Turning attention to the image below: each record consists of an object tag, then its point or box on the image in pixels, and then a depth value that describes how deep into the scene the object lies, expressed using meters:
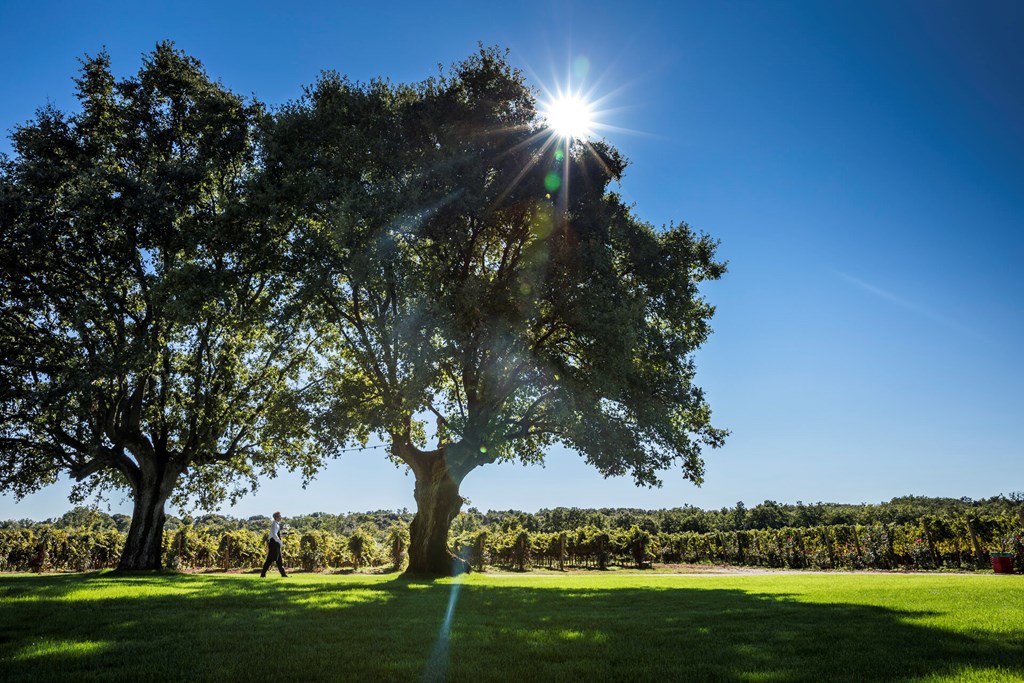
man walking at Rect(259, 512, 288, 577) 18.67
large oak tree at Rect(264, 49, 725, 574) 17.14
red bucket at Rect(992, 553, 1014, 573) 21.22
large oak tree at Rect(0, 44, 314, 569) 18.22
